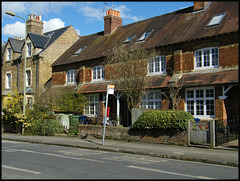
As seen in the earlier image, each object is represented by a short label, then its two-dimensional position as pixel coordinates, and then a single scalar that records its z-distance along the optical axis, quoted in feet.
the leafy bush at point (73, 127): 64.03
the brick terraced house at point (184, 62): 58.34
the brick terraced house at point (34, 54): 108.68
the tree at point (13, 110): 66.85
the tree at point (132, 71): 58.85
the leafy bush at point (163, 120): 44.91
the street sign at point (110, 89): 46.75
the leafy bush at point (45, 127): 65.26
